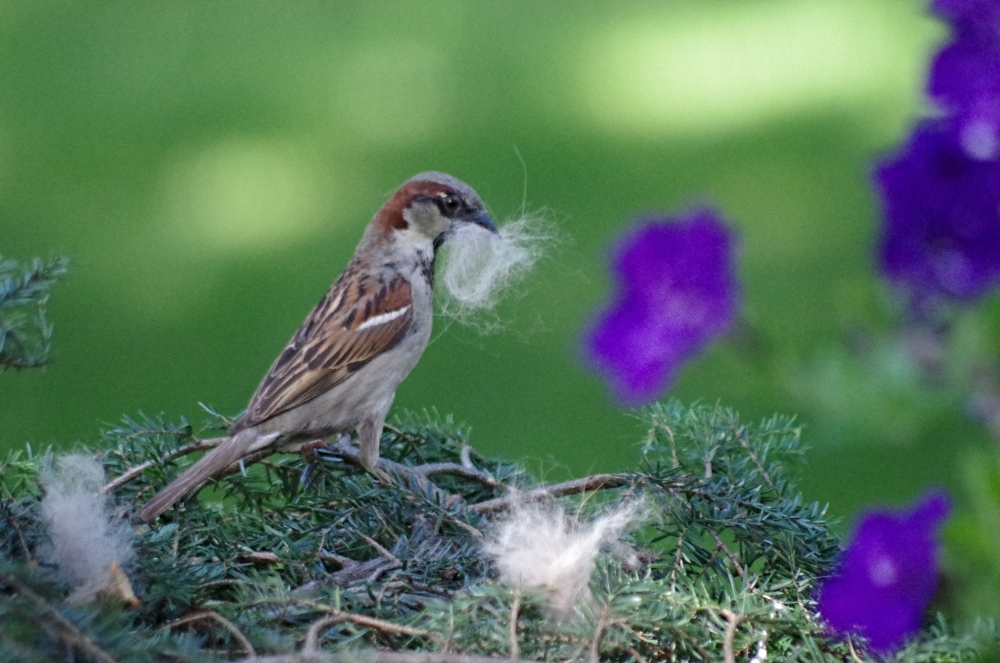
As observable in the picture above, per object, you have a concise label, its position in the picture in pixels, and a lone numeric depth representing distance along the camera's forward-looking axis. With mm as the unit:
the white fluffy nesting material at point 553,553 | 4752
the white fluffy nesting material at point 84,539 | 4753
